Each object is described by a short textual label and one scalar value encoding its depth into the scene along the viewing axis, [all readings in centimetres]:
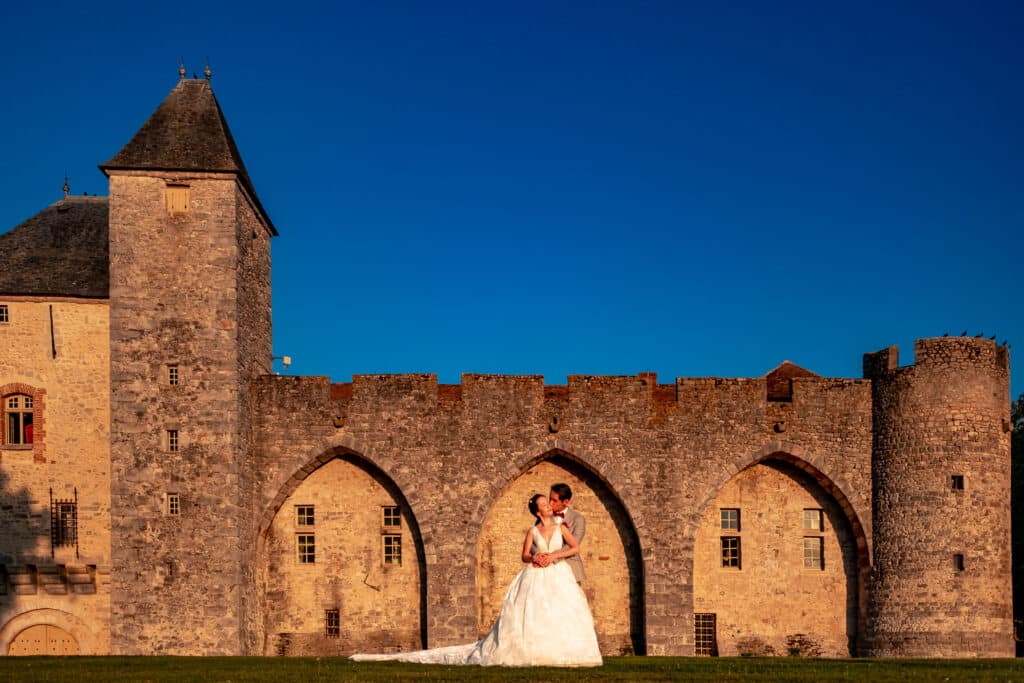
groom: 1853
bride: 1809
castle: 3241
